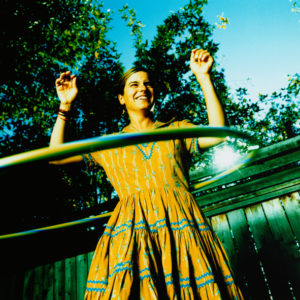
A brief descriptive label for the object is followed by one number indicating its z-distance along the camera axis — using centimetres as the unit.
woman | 91
